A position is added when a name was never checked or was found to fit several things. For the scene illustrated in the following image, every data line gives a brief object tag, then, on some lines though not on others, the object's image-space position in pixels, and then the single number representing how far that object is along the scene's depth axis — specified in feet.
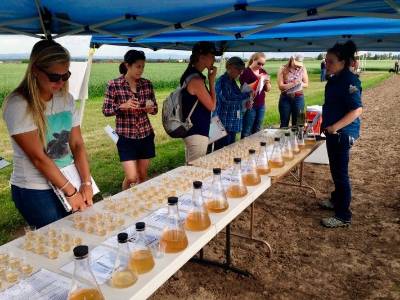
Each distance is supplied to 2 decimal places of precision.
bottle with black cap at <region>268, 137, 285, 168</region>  8.96
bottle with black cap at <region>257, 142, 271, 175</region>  8.38
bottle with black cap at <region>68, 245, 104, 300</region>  3.30
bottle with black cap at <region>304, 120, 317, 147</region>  12.41
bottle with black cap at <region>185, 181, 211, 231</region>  5.44
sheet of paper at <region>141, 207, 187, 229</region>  5.56
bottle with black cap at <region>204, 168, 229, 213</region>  6.17
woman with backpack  10.23
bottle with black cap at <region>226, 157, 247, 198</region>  6.90
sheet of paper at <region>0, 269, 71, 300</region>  3.83
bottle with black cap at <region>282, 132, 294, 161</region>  9.82
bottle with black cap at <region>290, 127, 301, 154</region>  10.64
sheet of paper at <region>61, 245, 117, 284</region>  4.21
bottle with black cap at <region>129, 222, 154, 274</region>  4.20
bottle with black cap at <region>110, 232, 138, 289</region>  3.99
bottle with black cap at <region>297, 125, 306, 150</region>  11.84
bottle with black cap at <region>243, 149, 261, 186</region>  7.62
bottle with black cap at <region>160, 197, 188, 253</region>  4.78
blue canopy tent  7.57
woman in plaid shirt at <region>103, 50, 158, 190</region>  10.45
